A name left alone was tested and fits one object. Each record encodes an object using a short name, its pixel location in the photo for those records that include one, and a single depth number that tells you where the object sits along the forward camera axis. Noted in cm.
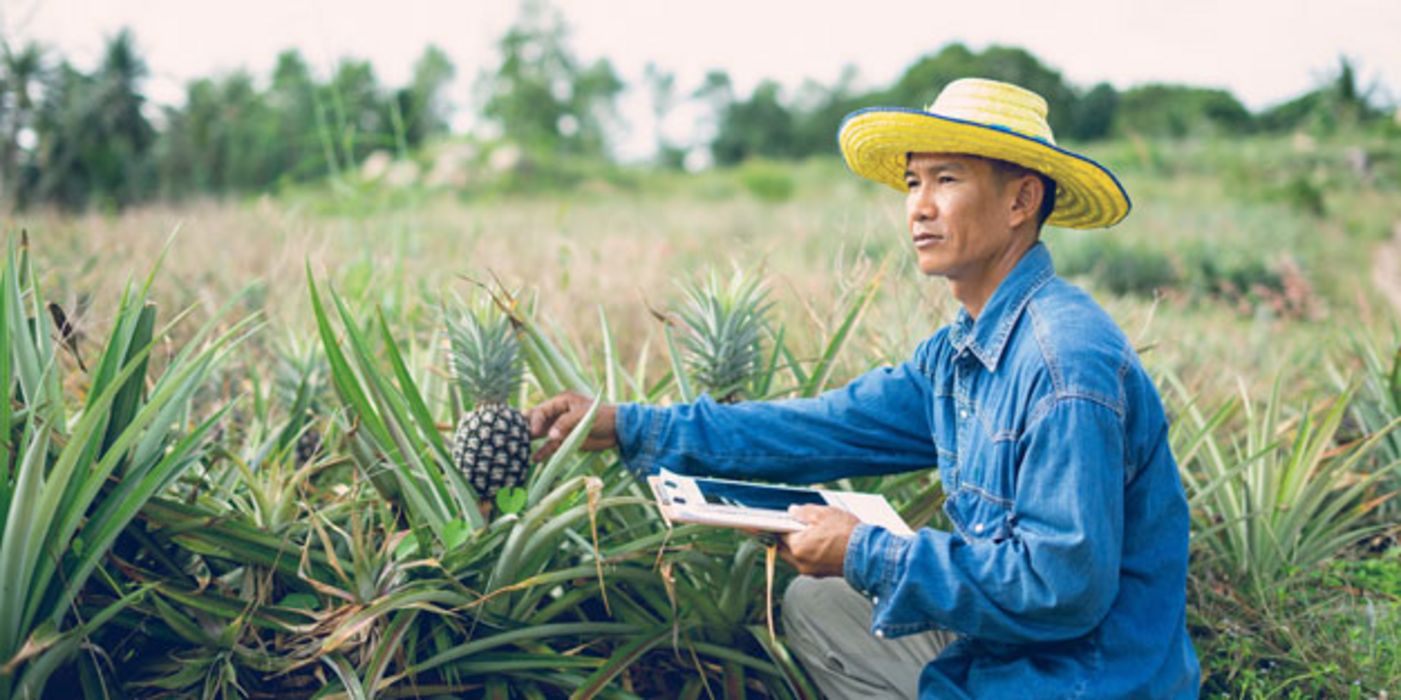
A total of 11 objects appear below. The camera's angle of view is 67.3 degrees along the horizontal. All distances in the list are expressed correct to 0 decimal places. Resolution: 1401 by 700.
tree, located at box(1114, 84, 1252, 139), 3884
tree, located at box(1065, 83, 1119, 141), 4200
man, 207
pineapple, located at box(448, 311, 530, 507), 276
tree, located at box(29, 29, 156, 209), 2438
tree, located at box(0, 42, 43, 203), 1669
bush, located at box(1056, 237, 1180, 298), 1144
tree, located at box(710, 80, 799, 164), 5388
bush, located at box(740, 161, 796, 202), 2608
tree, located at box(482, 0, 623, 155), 3628
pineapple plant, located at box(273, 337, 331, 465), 352
